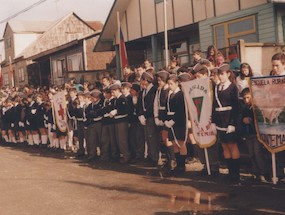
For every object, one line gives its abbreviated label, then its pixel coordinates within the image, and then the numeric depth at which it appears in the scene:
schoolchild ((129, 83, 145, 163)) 9.86
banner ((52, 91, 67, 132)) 12.41
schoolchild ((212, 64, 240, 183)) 6.96
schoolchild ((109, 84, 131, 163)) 9.84
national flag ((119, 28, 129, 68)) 14.63
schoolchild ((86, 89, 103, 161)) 10.62
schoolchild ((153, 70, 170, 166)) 8.41
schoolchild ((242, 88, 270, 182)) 6.89
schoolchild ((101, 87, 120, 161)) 10.19
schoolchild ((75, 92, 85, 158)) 11.35
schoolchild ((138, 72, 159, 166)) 9.19
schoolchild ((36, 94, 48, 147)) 14.17
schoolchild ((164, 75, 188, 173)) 8.06
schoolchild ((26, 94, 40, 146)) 14.58
